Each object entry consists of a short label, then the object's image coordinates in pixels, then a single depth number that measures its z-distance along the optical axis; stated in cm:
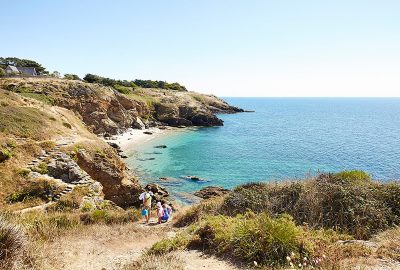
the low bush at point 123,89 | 9011
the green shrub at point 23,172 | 2030
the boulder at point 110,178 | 2609
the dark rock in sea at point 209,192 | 3221
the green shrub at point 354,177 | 1570
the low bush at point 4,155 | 2091
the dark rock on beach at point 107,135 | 6031
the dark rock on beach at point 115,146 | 5269
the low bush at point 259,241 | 858
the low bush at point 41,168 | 2142
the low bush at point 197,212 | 1606
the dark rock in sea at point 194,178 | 3862
